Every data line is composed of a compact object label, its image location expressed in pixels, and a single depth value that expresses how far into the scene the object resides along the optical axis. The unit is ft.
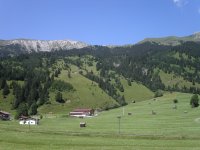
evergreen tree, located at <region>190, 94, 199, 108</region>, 403.12
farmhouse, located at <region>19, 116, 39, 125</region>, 380.06
